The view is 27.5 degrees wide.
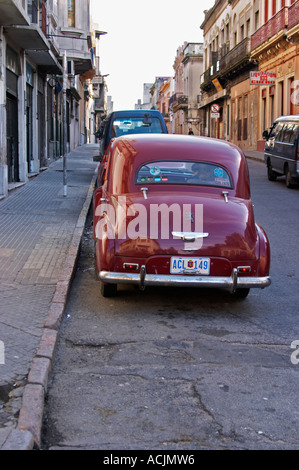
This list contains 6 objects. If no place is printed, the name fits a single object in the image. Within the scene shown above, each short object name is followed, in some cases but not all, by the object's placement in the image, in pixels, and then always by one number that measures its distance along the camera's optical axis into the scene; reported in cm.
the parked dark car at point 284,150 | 1767
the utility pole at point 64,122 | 1274
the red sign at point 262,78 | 3047
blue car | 1540
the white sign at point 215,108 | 4204
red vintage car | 586
